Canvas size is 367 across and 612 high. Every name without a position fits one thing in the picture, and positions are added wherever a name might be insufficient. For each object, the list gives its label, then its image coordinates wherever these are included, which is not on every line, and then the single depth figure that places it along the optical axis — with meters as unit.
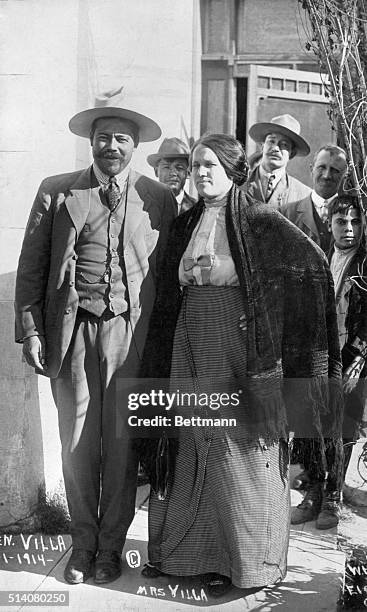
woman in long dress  4.12
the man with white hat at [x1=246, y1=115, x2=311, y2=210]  4.39
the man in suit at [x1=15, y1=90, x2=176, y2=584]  4.27
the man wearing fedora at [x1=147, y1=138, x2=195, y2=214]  4.37
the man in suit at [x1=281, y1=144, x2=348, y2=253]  4.32
